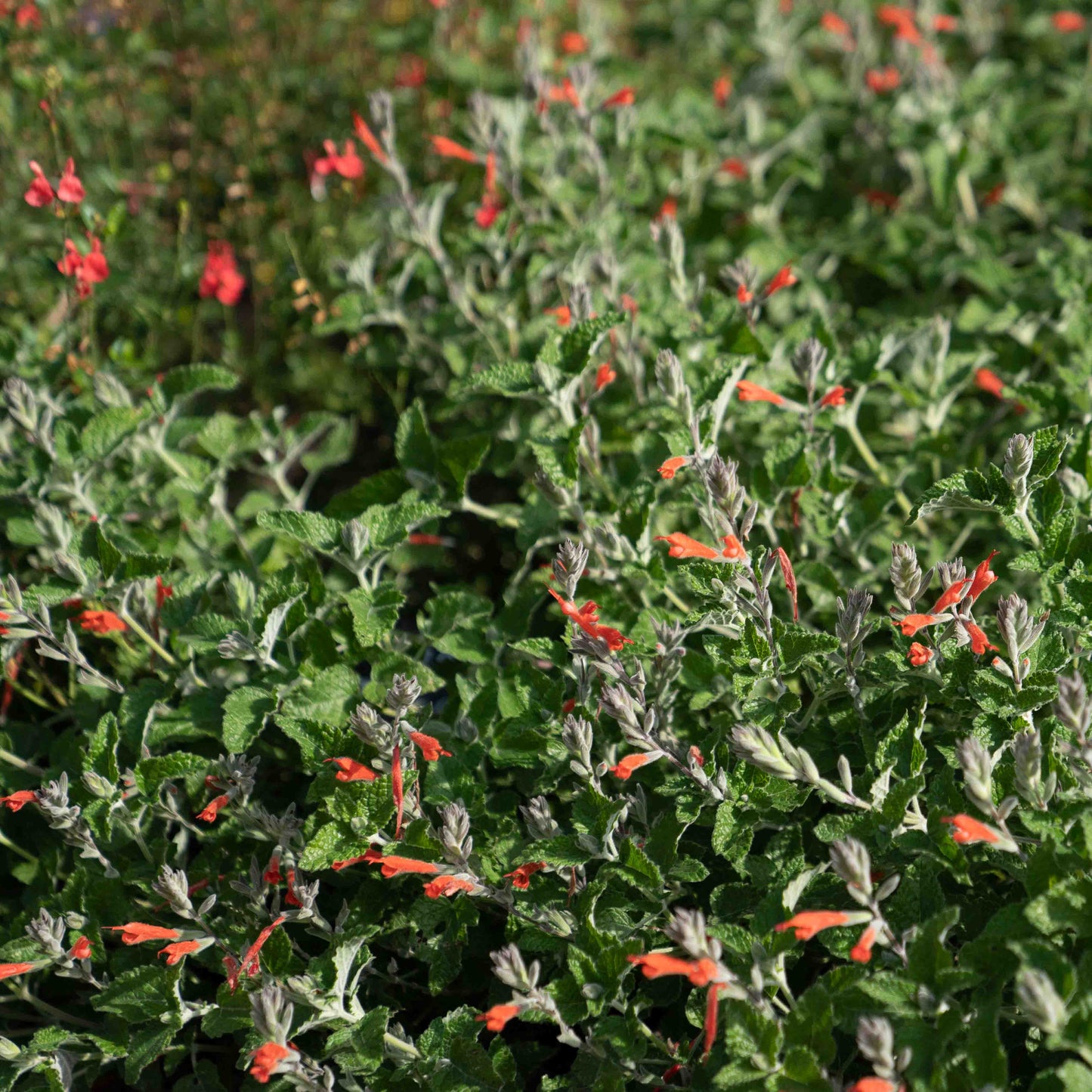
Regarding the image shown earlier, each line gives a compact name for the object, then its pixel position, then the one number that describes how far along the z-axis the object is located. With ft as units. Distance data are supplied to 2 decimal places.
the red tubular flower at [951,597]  4.70
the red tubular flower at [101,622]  5.04
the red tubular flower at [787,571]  4.79
